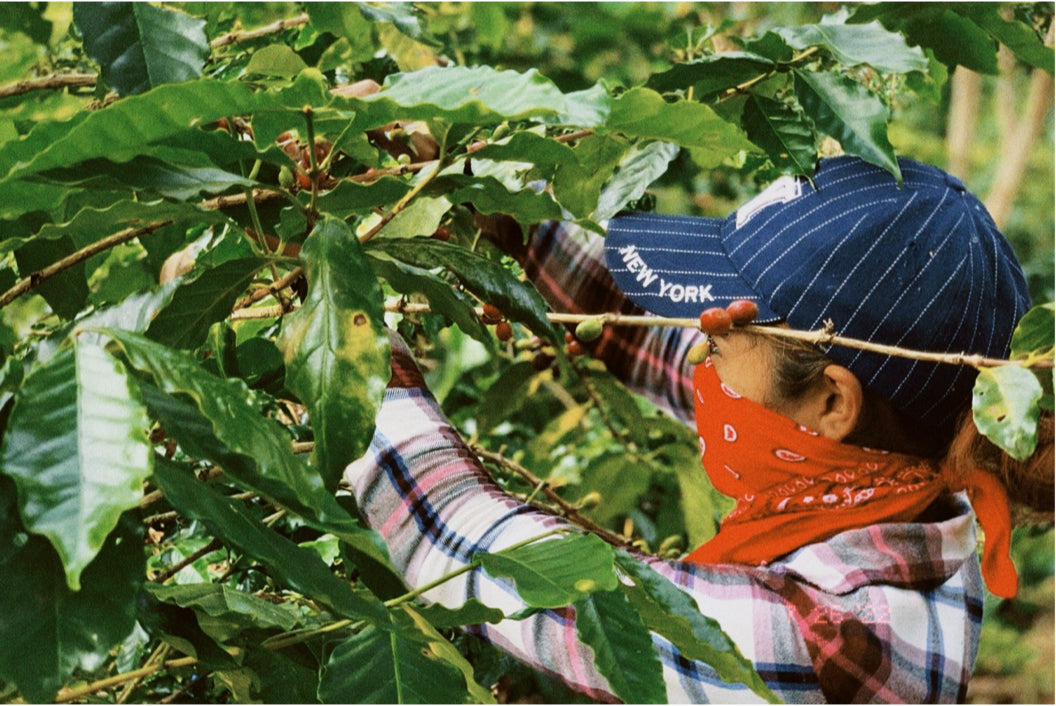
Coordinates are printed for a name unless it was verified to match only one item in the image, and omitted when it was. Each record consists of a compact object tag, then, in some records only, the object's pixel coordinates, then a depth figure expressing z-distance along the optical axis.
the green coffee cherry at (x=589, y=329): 1.05
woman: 1.21
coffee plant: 0.62
